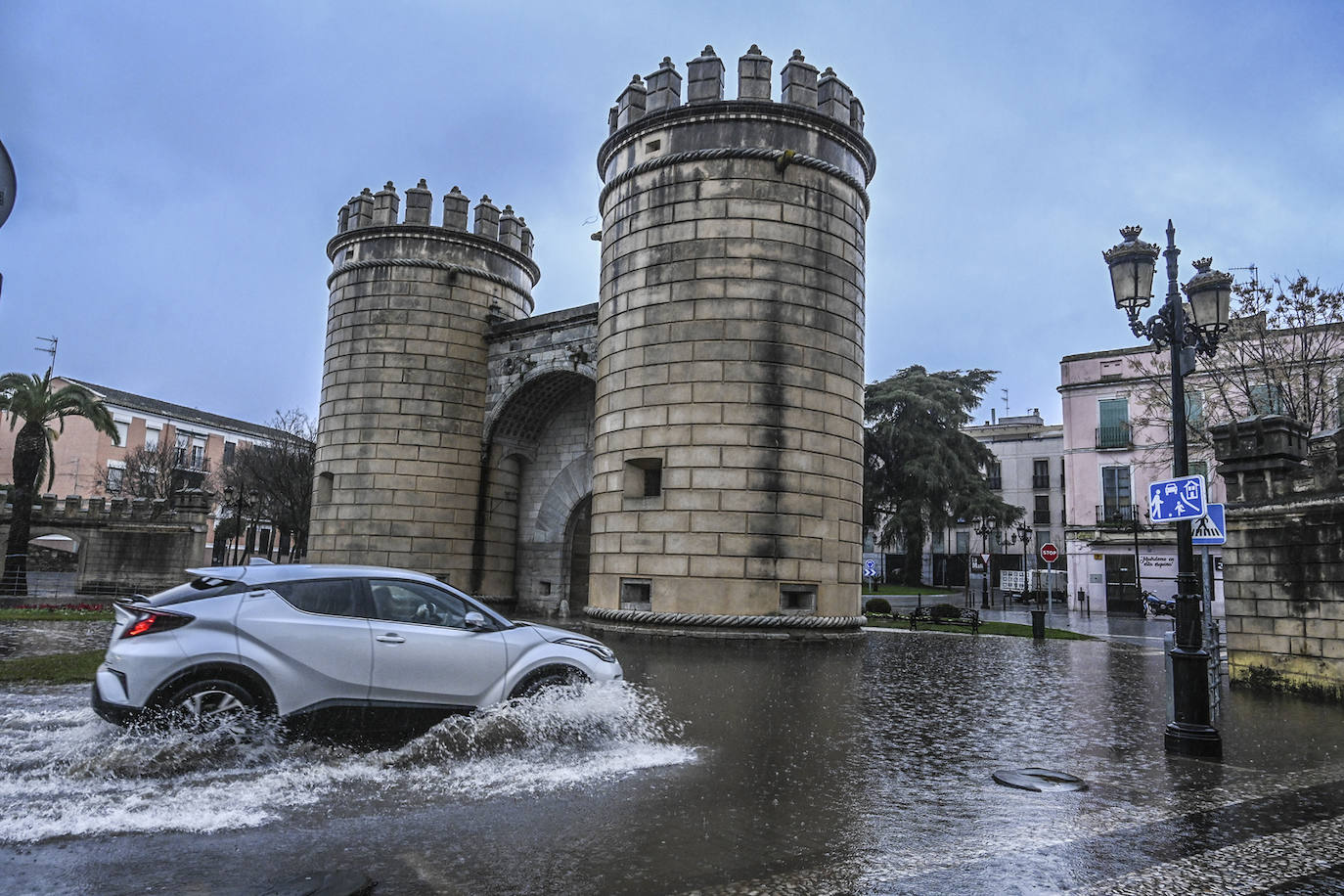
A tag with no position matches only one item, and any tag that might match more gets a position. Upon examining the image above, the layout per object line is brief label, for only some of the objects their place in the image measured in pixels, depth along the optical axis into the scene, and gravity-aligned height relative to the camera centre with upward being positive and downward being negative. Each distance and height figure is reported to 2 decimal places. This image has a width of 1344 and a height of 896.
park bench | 18.38 -1.37
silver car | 5.54 -0.72
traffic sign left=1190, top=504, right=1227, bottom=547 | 8.88 +0.41
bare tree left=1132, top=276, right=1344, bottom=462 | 23.16 +5.96
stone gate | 14.86 +3.56
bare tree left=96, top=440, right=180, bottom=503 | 47.38 +3.47
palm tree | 24.88 +3.33
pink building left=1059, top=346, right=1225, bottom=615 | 34.91 +3.58
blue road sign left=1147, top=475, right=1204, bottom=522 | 7.38 +0.58
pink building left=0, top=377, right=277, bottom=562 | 51.16 +5.63
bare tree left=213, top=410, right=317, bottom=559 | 37.47 +2.97
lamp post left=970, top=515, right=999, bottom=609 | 35.69 +1.32
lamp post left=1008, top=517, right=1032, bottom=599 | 49.17 +1.62
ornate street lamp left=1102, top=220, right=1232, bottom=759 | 6.65 +2.10
